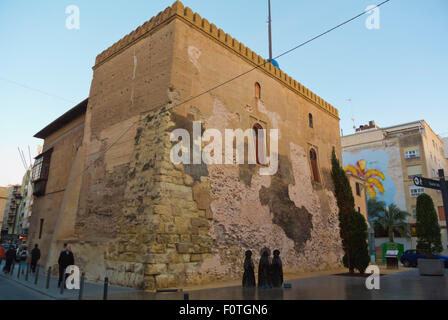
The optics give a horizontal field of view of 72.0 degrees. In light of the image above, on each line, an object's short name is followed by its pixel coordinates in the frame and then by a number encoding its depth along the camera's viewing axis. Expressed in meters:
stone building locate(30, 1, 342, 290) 9.49
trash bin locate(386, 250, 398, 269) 18.31
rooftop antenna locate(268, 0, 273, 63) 19.46
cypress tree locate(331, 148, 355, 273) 13.96
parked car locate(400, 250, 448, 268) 20.38
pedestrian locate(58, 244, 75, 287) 9.16
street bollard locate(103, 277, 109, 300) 6.40
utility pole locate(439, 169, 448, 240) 7.69
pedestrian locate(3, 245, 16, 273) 12.46
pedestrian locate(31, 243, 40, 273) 12.81
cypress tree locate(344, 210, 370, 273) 13.62
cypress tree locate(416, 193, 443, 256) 13.52
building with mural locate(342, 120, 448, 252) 36.16
